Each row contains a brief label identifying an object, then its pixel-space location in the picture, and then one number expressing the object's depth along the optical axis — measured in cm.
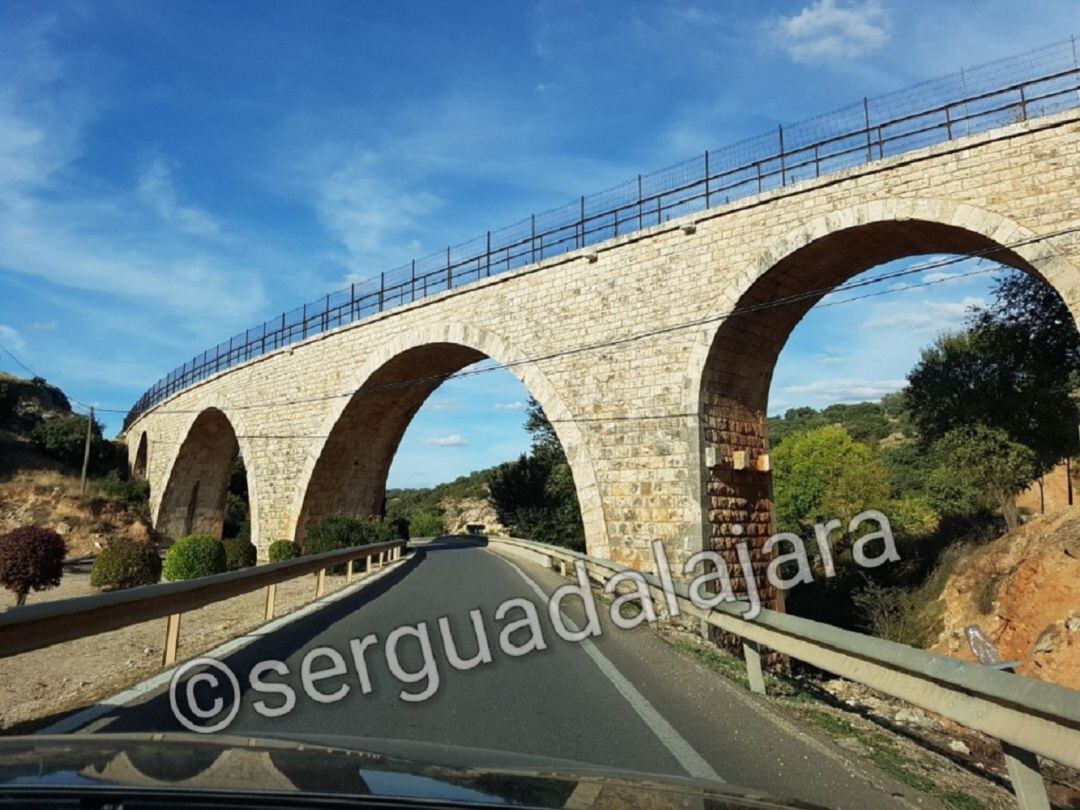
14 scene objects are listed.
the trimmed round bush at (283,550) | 2319
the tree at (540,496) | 3419
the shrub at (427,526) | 6216
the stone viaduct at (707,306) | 1241
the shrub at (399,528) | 2593
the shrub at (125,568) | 1606
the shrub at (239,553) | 2127
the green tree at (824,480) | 3531
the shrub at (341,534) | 2214
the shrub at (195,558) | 1733
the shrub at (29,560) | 1477
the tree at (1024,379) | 1853
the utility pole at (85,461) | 3892
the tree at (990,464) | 1930
